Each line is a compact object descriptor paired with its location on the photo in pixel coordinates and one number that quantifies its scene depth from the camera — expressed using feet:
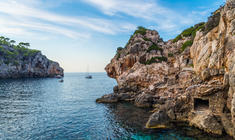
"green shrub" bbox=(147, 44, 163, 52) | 187.26
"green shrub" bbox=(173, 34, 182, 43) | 191.09
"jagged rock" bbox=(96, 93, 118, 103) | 147.06
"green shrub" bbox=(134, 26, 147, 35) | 221.91
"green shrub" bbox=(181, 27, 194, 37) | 180.55
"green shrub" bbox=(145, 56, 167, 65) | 169.37
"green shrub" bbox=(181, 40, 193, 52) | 157.21
